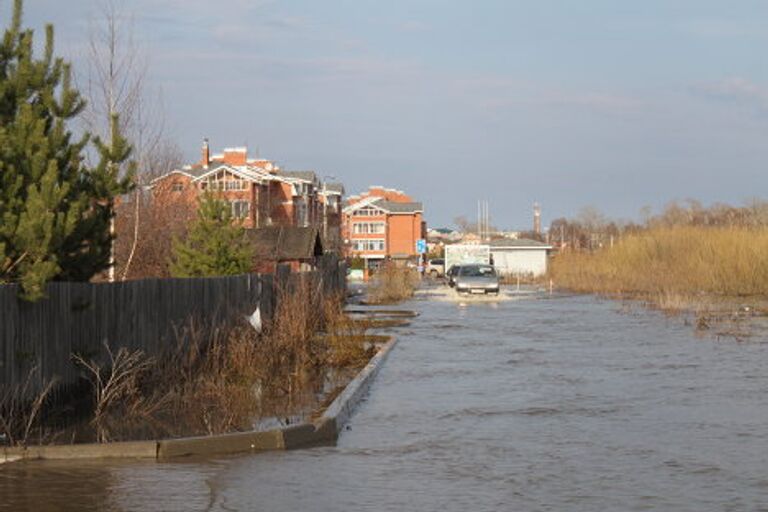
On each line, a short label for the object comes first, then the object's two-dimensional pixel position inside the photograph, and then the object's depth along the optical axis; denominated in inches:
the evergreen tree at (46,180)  503.5
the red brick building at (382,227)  5782.5
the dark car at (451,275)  2778.5
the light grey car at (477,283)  2295.8
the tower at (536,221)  7169.3
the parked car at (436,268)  4426.7
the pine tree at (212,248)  1156.5
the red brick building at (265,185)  3585.1
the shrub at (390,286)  2092.8
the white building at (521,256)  4320.9
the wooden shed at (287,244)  1743.4
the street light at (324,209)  2737.9
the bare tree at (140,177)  1020.5
